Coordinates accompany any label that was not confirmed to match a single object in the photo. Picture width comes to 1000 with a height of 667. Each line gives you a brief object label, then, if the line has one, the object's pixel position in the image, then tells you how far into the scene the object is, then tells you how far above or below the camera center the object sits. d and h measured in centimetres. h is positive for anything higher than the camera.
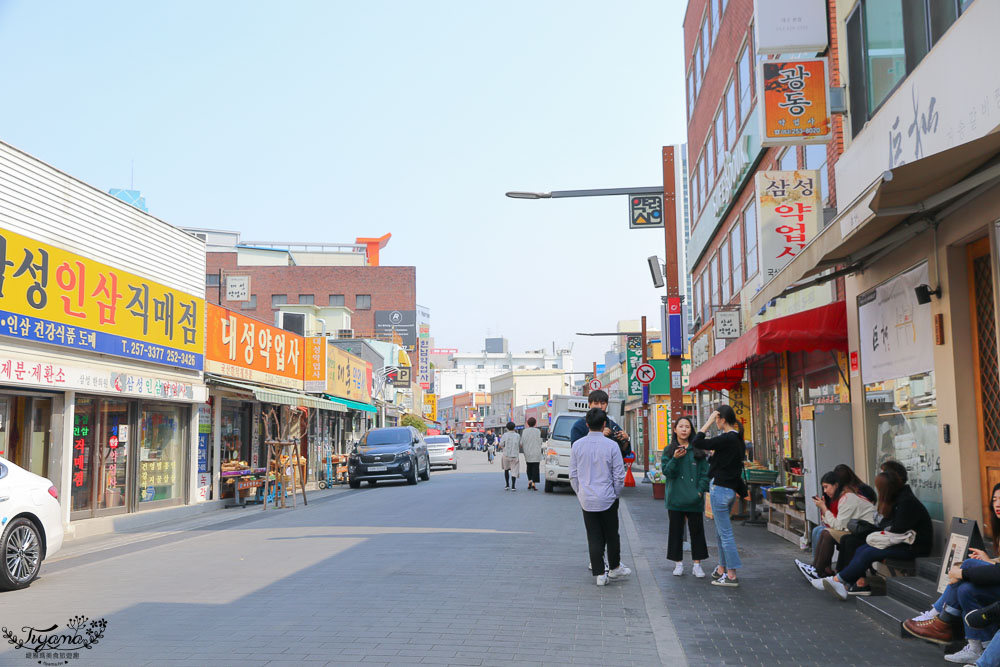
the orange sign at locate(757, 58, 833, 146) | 1165 +418
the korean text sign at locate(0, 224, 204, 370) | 1259 +199
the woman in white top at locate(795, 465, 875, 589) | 837 -95
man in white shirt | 884 -72
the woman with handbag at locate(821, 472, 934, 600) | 775 -114
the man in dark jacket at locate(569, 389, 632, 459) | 930 -11
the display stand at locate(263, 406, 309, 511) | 1925 -78
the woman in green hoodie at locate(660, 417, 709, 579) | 920 -72
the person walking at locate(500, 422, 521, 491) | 2316 -85
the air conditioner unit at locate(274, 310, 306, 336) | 3538 +411
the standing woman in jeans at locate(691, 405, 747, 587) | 885 -65
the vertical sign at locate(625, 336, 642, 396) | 3659 +275
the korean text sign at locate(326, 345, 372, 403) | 2970 +177
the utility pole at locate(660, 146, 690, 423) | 1697 +347
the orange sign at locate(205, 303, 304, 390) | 1961 +187
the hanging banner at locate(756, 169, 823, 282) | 1373 +321
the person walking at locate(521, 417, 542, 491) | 2316 -73
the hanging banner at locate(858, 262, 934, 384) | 891 +92
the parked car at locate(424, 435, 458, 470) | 4053 -143
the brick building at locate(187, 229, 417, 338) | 6944 +1135
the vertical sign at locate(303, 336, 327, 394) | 2745 +201
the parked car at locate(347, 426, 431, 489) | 2538 -103
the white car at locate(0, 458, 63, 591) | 881 -102
